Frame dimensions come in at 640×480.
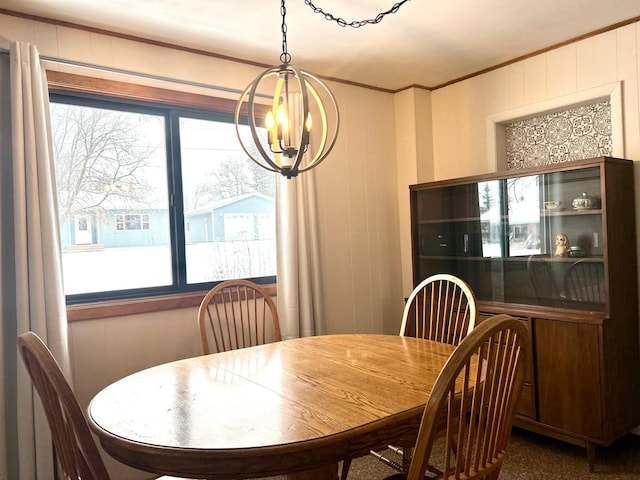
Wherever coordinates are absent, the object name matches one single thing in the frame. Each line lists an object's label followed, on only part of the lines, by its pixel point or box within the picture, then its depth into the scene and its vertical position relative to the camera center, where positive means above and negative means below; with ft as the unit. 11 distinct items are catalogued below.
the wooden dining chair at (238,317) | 9.62 -1.68
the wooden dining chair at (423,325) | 6.94 -1.59
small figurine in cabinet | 9.15 -0.44
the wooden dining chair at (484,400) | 3.66 -1.46
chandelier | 5.65 +1.97
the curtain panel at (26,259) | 7.29 -0.22
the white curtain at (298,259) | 10.22 -0.56
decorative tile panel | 9.62 +1.80
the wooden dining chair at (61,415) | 3.74 -1.35
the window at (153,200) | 8.54 +0.75
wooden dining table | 3.88 -1.66
